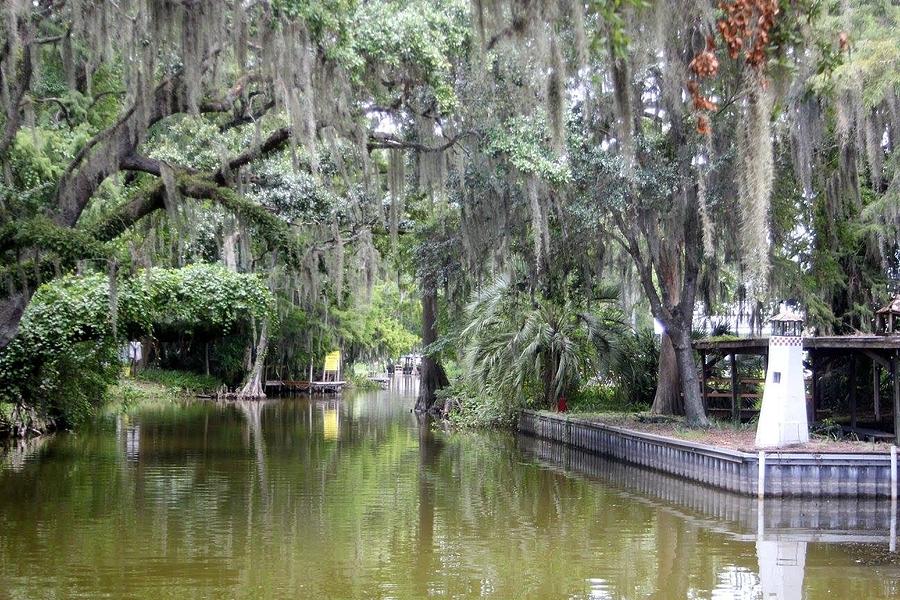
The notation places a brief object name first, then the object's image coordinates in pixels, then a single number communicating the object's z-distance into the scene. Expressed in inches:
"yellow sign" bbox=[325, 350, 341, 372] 1921.8
